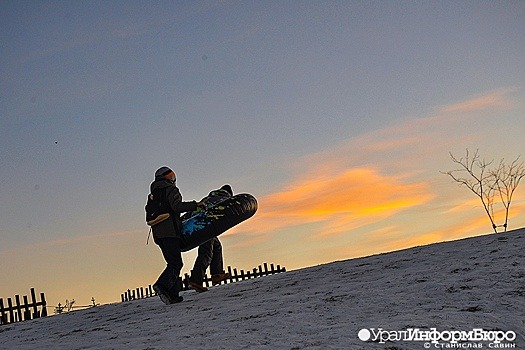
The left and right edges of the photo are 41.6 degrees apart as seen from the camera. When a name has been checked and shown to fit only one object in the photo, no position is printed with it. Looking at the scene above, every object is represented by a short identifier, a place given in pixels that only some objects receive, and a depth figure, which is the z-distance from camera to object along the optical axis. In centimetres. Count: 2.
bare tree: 1611
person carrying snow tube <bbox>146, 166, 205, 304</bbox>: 936
